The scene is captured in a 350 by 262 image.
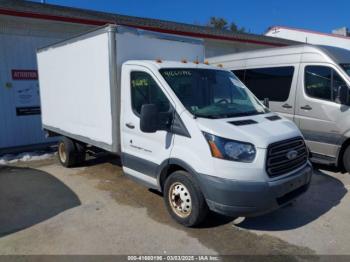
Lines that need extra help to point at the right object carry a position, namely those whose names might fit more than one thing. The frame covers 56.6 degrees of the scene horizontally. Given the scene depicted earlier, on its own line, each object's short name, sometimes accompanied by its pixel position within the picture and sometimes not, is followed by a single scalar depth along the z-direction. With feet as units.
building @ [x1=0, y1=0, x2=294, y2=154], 29.35
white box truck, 12.43
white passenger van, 20.48
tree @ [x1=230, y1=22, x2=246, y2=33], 206.67
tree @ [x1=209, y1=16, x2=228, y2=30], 201.76
